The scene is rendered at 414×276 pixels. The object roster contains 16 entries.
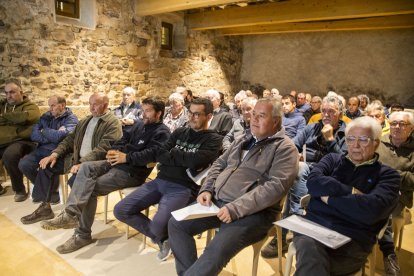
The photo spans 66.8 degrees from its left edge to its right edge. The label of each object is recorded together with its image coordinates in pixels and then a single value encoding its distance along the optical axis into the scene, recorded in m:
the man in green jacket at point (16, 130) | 3.31
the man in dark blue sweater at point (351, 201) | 1.46
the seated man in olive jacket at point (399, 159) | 2.05
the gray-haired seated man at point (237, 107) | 4.25
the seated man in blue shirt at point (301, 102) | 5.75
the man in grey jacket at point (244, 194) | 1.63
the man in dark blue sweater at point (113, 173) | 2.43
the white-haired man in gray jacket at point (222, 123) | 3.43
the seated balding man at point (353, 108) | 4.61
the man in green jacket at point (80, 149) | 2.85
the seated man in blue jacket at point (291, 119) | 3.51
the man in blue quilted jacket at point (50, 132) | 3.17
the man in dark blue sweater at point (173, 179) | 2.17
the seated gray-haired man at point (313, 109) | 5.23
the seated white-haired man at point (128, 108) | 4.22
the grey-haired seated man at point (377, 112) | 3.31
